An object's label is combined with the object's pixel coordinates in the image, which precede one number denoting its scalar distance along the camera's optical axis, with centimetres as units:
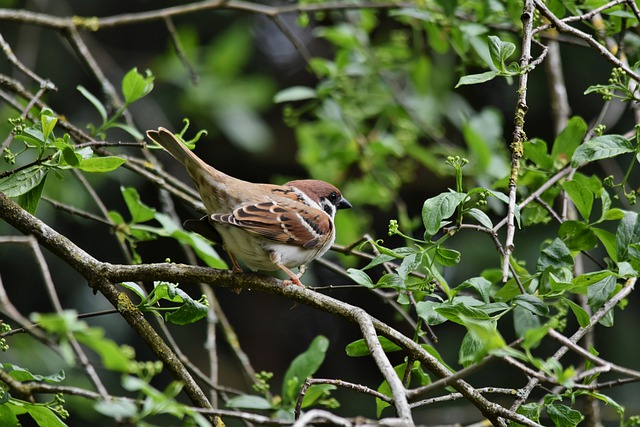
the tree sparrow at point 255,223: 680
